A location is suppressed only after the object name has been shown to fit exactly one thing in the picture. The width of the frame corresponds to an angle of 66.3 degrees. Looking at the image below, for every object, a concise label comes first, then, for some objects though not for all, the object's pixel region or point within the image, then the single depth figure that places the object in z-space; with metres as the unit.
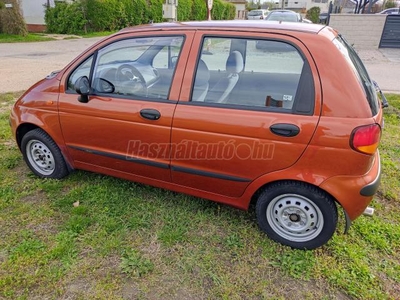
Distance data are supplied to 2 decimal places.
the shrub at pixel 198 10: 27.13
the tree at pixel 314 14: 29.76
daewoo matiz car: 2.07
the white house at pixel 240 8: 42.53
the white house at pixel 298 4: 50.67
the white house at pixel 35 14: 20.25
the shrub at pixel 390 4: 35.13
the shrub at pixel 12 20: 15.62
